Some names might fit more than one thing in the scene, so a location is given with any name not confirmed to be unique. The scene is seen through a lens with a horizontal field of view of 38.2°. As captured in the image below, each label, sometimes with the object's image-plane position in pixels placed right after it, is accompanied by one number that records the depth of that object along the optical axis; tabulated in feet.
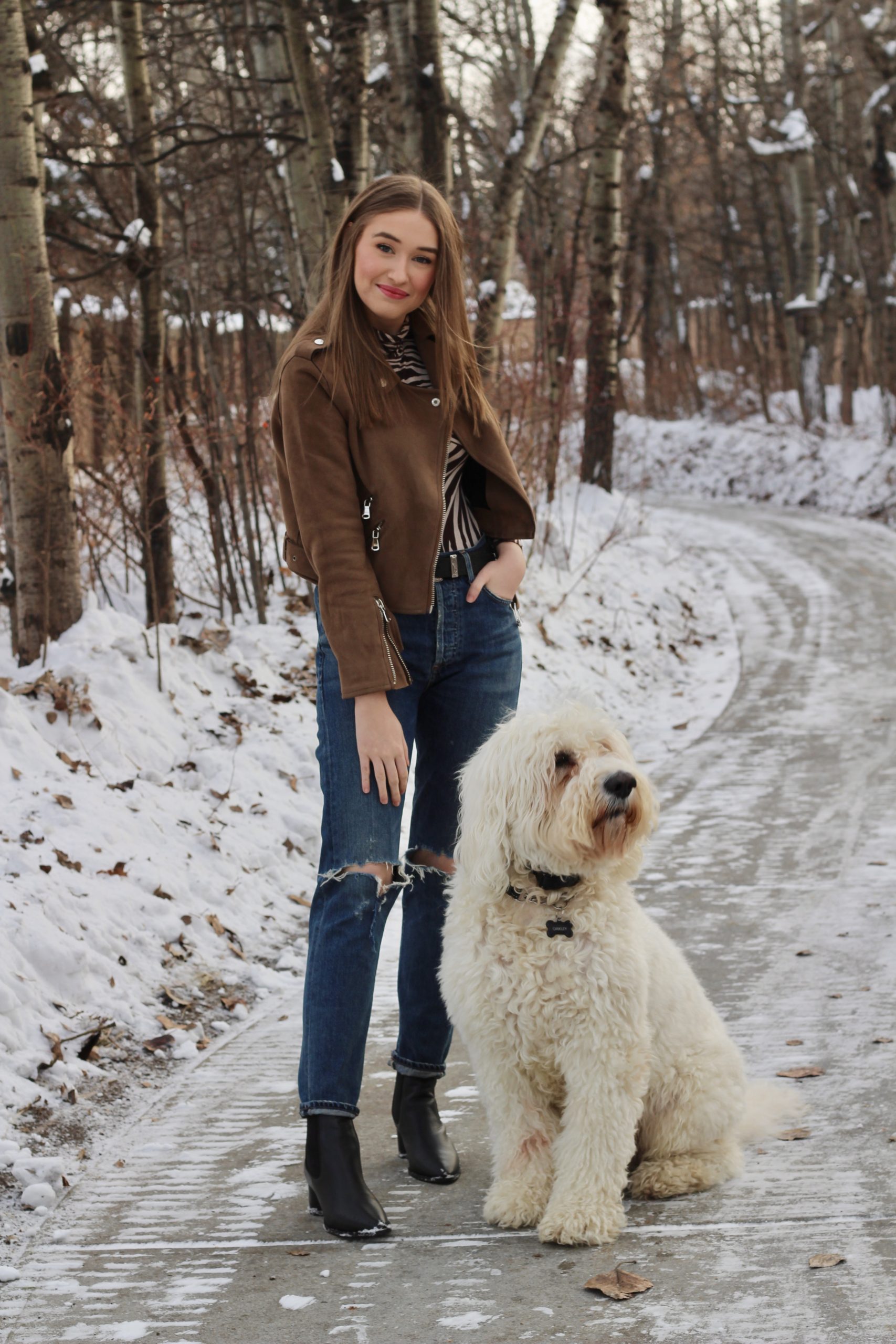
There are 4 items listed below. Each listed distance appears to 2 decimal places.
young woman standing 9.53
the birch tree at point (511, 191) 34.94
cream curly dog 9.27
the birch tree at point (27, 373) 20.03
